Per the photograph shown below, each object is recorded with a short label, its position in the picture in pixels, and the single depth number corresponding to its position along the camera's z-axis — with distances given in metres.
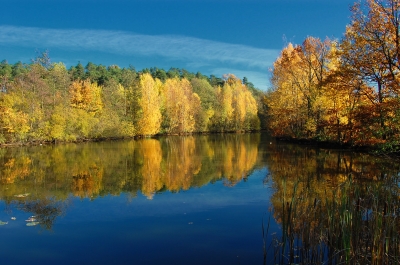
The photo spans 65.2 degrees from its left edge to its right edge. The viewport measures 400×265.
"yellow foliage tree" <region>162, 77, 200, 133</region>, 54.59
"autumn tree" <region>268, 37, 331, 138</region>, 25.99
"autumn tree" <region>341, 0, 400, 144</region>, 13.67
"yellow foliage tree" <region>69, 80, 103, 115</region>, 44.48
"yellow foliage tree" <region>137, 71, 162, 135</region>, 47.94
